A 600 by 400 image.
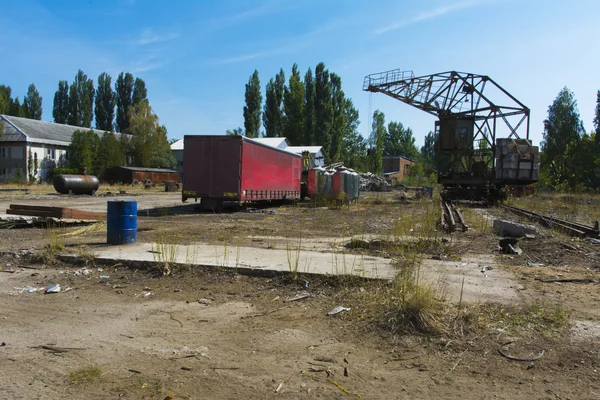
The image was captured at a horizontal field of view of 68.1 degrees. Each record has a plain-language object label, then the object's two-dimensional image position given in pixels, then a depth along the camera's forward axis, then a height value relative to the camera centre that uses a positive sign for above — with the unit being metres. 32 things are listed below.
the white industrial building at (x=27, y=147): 51.72 +3.46
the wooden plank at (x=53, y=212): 12.14 -1.02
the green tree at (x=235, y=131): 81.74 +9.29
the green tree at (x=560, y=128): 65.19 +9.34
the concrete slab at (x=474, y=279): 5.50 -1.31
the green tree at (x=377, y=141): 72.09 +8.05
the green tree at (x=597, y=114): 57.66 +10.16
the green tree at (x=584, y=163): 48.64 +3.20
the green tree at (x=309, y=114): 66.44 +10.36
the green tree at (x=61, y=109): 77.56 +11.82
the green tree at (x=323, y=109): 65.44 +11.03
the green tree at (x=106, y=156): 53.34 +2.64
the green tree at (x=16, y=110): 73.56 +10.98
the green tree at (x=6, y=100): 64.43 +12.34
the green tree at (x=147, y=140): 64.00 +5.57
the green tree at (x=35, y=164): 52.62 +1.40
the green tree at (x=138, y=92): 77.41 +15.13
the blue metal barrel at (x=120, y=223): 8.55 -0.86
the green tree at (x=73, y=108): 77.06 +11.96
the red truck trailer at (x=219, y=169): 18.08 +0.50
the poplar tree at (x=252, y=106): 72.25 +12.33
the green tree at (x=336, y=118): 67.60 +10.00
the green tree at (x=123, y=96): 77.25 +14.35
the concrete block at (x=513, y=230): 11.00 -1.04
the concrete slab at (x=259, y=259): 6.42 -1.27
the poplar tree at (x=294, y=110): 69.87 +11.64
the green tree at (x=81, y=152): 52.22 +2.95
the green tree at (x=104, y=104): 77.88 +12.98
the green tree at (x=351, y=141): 77.28 +8.27
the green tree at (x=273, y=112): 72.12 +11.51
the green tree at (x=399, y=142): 130.16 +12.80
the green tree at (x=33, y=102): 80.94 +13.40
